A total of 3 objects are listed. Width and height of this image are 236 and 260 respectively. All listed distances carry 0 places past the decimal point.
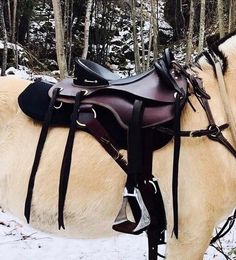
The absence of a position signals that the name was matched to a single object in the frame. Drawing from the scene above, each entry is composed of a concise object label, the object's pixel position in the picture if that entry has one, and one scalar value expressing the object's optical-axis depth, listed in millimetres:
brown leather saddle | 1966
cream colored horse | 1927
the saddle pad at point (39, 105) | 2119
